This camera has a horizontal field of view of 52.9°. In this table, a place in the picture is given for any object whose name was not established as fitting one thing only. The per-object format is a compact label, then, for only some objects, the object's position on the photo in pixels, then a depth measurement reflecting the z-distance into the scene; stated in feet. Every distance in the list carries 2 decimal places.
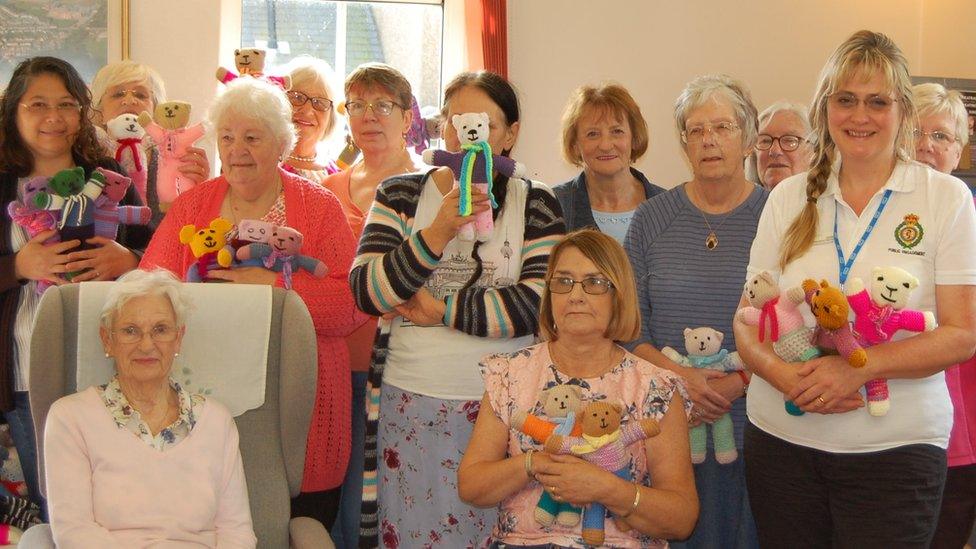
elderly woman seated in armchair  7.01
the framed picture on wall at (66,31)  17.13
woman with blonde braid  6.71
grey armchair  7.38
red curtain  18.47
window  19.10
